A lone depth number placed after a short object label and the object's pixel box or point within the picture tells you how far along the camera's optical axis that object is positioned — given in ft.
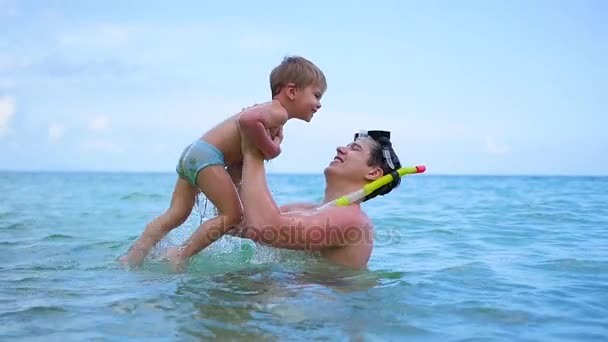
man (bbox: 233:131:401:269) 13.60
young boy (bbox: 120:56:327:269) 14.34
